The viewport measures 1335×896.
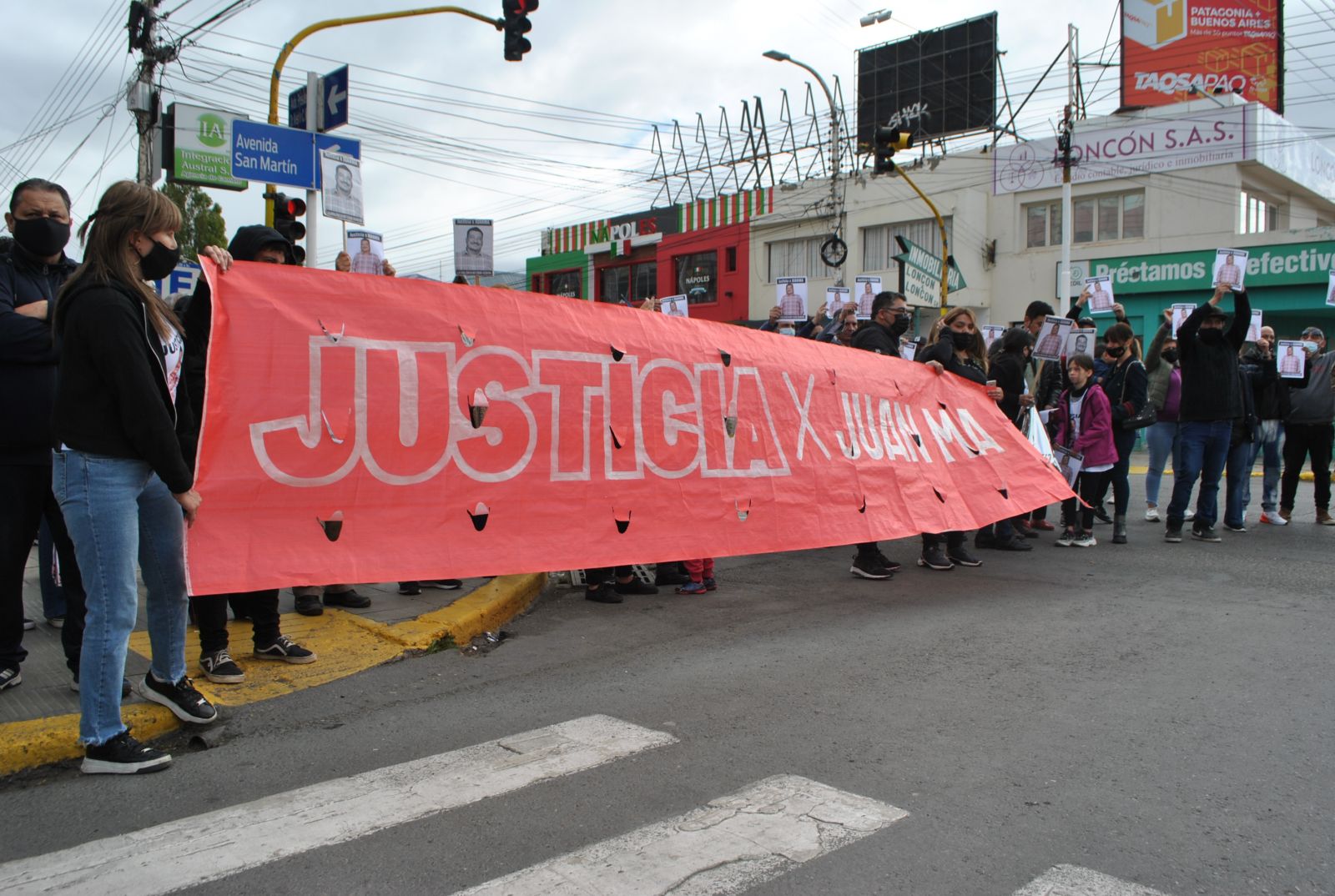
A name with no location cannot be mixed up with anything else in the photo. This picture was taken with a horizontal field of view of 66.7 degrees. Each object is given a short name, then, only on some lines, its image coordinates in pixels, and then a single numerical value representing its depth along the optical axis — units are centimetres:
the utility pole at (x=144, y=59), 1912
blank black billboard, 3544
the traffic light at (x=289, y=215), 1045
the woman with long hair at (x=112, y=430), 356
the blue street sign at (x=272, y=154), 1144
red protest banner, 462
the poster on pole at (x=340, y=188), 1101
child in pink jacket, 895
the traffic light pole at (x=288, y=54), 1200
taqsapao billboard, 3100
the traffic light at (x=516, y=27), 1409
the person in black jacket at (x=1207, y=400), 906
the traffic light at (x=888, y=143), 1930
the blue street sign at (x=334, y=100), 1206
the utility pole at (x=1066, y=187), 2473
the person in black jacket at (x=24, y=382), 422
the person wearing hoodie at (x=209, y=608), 458
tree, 3012
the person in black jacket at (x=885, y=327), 793
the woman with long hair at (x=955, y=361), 784
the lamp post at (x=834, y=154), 2652
